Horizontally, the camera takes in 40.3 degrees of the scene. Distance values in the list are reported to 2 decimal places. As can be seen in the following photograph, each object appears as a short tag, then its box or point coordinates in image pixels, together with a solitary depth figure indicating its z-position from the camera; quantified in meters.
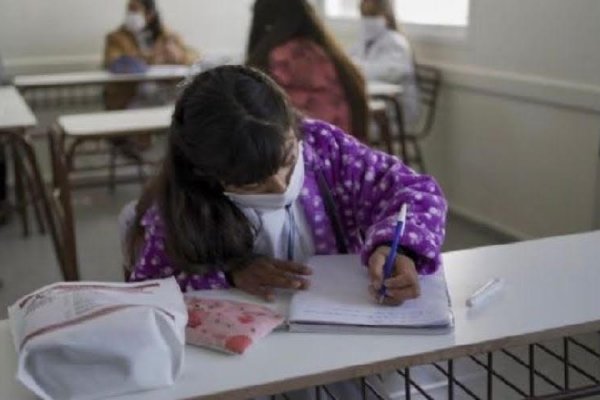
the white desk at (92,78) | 4.32
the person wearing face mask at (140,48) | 4.74
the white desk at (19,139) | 2.95
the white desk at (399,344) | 0.95
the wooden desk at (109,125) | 3.05
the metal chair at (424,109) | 3.99
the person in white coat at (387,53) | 4.06
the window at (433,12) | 3.98
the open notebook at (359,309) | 1.06
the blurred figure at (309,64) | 2.82
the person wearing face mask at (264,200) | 1.15
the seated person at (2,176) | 4.10
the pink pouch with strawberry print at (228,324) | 1.03
